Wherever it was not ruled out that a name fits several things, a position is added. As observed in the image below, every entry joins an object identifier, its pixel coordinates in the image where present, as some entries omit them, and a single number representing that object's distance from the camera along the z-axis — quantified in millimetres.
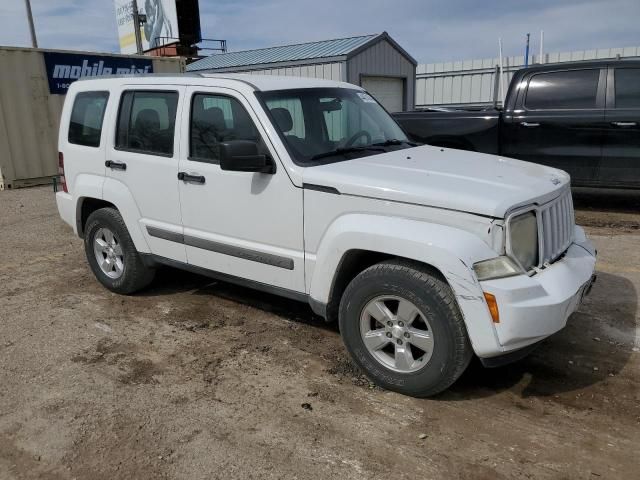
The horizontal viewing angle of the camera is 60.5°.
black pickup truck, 7195
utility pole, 27203
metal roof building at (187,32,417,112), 15312
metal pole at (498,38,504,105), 15930
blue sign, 12094
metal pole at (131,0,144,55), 25552
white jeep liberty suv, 2943
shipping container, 11391
